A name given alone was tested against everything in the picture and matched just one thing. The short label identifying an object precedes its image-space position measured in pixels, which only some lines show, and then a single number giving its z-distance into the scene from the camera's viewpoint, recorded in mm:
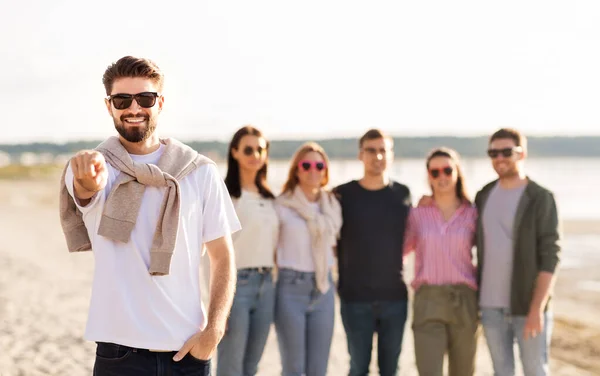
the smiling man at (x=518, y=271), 4875
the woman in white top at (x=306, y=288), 5121
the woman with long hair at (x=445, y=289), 4953
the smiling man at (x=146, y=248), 2703
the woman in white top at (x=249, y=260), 5004
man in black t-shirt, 5176
